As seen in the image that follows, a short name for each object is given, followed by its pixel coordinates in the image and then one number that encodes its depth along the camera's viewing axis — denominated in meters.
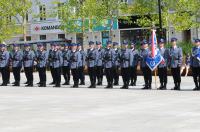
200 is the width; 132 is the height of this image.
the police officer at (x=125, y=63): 20.50
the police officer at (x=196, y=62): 18.41
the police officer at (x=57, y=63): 22.52
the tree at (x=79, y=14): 42.50
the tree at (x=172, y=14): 37.92
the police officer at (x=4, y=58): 23.43
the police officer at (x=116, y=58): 20.92
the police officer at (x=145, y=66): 19.92
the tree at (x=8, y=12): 45.56
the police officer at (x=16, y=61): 23.23
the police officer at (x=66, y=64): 22.27
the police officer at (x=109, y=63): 20.92
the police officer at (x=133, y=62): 20.64
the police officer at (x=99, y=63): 21.38
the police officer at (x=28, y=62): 22.91
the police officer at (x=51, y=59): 22.83
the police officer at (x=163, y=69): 19.33
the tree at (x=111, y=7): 41.53
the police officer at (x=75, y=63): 21.59
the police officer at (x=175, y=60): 18.89
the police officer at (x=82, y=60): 21.79
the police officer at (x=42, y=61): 22.72
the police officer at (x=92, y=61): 21.47
